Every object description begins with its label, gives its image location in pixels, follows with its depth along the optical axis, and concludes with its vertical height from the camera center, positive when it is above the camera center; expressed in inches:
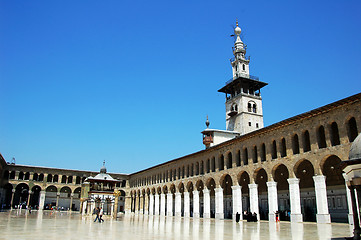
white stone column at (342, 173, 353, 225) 757.3 -47.7
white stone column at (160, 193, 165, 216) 1843.0 -69.1
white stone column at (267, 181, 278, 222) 1015.0 -16.2
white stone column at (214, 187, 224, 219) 1282.6 -40.7
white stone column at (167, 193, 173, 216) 1766.7 -65.7
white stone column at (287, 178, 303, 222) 940.6 -21.0
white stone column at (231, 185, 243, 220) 1170.6 -29.1
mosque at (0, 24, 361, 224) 878.4 +98.7
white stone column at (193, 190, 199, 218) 1475.1 -49.9
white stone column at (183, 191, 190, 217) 1566.7 -55.5
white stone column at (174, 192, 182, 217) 1668.3 -56.6
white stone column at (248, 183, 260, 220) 1105.4 -17.8
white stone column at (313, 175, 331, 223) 858.1 -21.4
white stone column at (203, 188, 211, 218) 1389.0 -51.3
